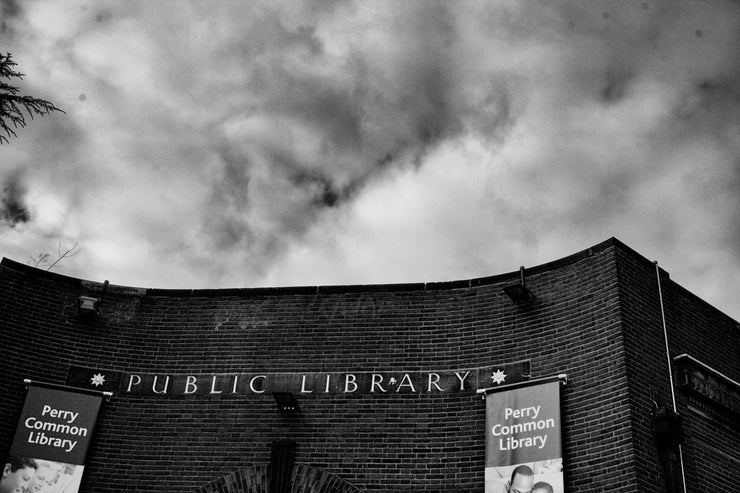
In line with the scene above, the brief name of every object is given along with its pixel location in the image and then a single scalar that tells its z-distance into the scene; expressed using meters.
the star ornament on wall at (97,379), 13.34
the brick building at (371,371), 11.67
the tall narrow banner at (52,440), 12.44
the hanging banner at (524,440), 11.21
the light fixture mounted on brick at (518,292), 12.62
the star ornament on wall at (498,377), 12.29
